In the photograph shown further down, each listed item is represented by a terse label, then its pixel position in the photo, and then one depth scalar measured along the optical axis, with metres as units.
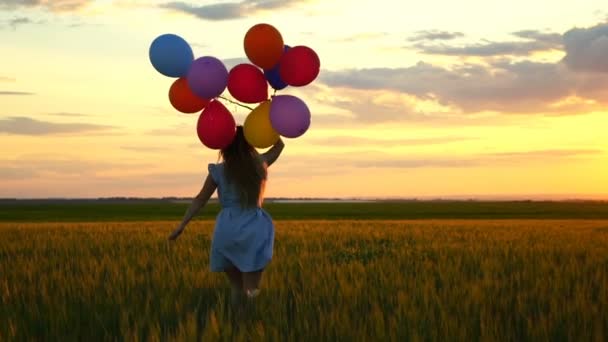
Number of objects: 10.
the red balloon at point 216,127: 5.59
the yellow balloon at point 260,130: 5.63
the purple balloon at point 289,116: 5.54
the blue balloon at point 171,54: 6.01
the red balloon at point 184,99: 6.01
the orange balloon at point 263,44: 5.71
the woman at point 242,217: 5.68
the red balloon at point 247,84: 5.79
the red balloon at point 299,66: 5.83
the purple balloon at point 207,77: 5.66
